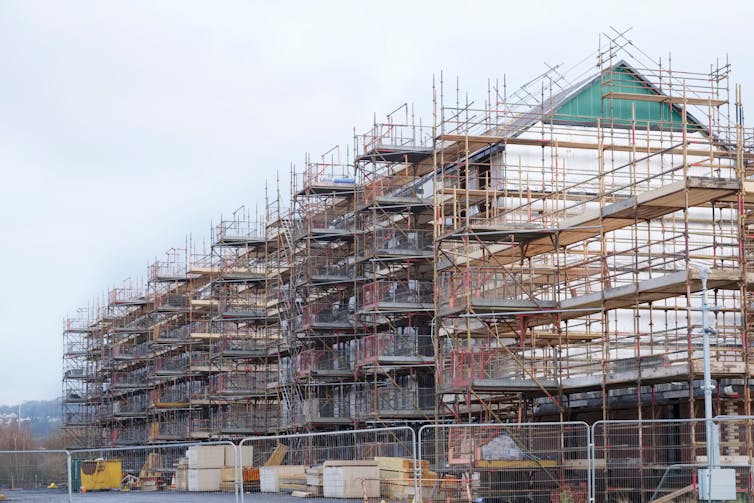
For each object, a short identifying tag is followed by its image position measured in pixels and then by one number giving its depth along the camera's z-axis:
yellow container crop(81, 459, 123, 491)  47.16
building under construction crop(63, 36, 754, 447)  32.31
